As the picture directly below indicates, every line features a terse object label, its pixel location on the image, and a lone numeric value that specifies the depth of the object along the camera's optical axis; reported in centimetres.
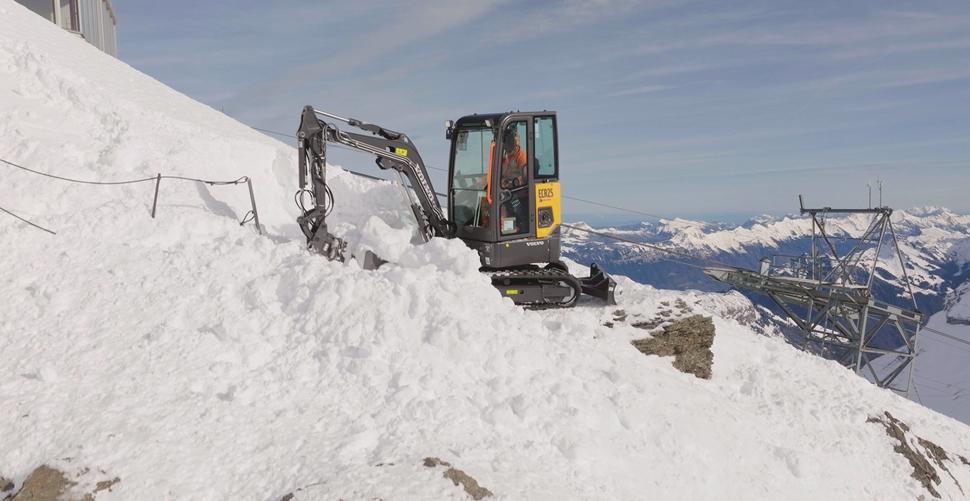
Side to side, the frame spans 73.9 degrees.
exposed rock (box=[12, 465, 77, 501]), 596
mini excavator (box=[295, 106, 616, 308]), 1144
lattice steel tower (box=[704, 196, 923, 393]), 2333
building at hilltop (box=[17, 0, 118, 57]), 2622
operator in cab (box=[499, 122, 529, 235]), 1147
